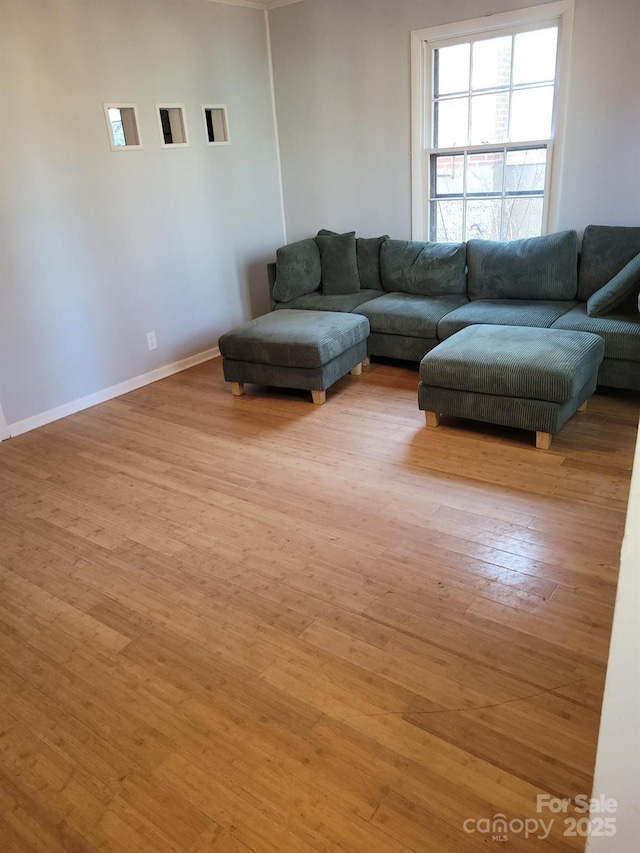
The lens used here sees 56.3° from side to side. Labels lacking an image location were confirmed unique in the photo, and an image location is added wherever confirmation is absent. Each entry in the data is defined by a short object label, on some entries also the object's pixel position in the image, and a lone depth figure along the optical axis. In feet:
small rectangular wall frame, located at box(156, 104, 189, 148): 13.93
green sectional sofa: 11.57
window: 13.05
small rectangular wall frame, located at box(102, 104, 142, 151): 12.65
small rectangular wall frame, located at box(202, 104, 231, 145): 14.99
